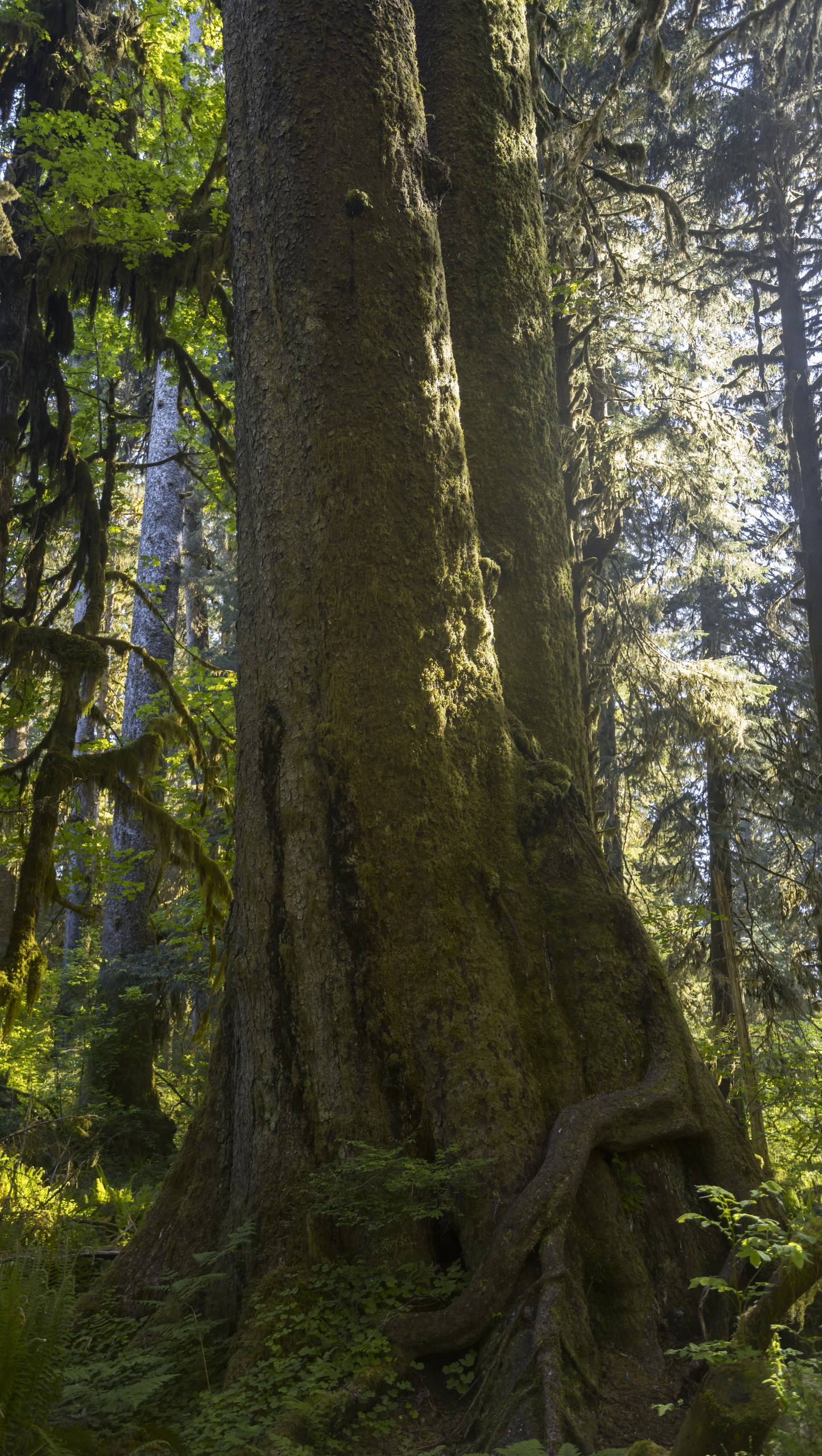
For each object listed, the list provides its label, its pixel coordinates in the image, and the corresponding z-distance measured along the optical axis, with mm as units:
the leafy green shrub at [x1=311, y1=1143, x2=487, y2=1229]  3211
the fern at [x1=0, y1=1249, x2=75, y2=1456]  2574
